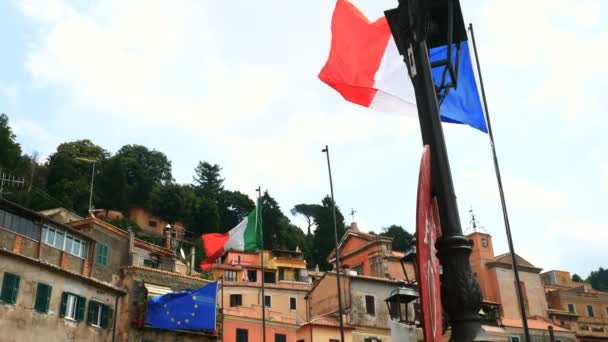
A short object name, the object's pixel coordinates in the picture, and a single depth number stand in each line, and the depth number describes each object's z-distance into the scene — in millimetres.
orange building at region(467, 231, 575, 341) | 53750
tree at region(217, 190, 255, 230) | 94500
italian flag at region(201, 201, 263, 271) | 31016
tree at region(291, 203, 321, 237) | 112662
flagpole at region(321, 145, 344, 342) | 27109
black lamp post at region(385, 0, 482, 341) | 5613
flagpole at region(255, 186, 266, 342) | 31175
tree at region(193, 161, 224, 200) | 102375
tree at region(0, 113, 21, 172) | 72312
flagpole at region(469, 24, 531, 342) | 16547
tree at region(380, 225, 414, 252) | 86938
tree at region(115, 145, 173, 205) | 85000
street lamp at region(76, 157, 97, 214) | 79338
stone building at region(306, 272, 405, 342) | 41438
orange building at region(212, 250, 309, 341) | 41309
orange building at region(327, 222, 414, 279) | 52812
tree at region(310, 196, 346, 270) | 78312
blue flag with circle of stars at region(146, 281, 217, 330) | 32875
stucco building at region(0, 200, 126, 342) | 25609
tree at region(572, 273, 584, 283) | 103338
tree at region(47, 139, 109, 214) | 72812
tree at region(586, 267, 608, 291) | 100125
